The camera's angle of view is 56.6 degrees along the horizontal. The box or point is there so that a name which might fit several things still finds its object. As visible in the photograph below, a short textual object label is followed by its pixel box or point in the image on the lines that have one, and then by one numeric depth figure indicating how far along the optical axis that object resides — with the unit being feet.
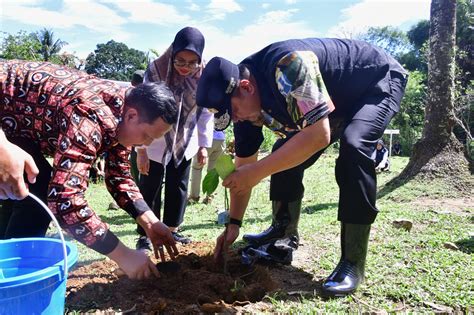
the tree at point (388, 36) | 129.08
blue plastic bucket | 4.52
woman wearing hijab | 11.33
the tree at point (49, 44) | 99.68
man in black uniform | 7.09
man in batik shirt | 6.57
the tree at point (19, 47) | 65.00
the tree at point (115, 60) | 182.91
